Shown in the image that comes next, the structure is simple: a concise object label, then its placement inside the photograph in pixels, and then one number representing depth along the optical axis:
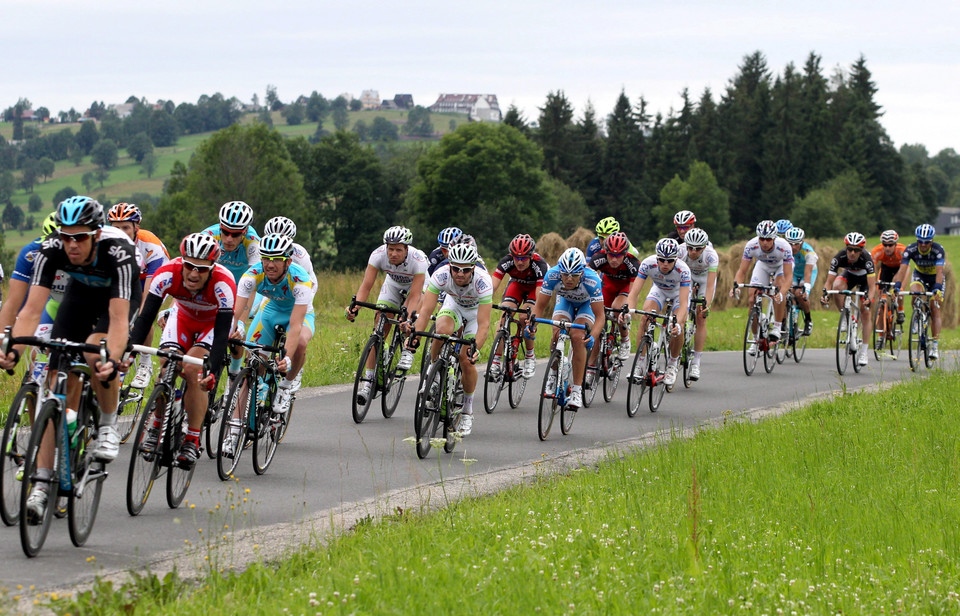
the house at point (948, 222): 174.90
